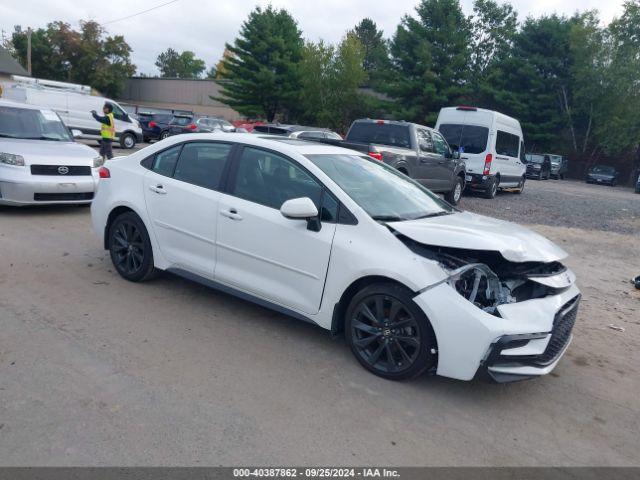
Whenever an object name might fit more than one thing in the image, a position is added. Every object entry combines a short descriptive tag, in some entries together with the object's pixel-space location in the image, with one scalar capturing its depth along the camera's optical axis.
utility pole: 39.83
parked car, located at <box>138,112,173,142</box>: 26.79
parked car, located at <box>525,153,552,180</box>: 31.89
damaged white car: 3.64
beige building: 53.97
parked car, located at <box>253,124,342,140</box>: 17.47
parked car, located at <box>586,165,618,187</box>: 35.44
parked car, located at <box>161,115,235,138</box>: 24.41
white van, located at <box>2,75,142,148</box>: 20.74
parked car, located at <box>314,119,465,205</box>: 11.48
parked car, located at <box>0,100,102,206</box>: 8.05
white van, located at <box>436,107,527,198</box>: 15.23
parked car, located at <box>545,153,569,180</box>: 35.69
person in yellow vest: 13.67
